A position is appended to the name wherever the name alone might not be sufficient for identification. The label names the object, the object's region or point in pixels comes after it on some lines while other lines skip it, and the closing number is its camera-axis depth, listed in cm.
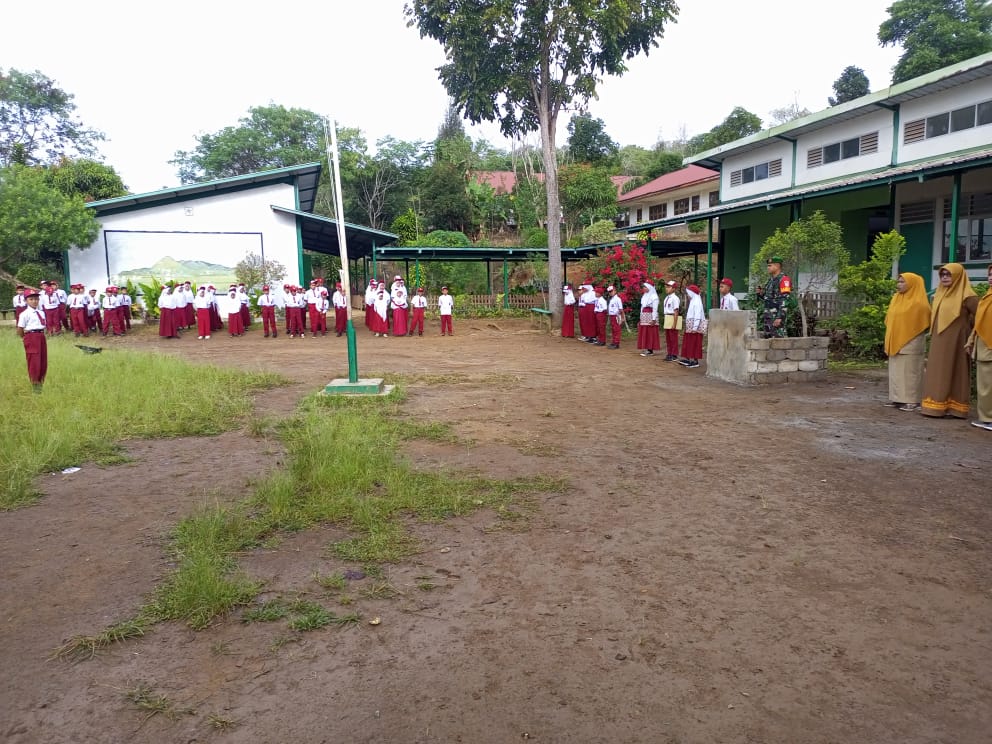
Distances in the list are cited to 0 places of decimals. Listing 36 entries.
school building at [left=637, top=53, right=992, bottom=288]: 1338
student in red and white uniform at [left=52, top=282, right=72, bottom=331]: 1878
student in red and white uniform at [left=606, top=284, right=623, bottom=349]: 1584
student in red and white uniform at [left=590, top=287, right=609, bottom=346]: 1619
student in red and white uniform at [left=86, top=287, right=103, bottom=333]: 1895
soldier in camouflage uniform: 984
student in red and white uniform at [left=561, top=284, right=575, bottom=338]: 1816
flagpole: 819
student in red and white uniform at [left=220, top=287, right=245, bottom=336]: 1867
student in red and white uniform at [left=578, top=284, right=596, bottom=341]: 1644
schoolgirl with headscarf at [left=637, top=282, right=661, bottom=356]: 1393
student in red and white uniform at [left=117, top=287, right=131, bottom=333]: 1901
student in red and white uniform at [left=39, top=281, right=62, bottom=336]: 1776
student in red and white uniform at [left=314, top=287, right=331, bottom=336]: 1948
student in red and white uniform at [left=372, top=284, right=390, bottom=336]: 1884
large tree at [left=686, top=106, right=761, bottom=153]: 3173
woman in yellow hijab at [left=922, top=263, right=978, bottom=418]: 728
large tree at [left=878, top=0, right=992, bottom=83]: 2659
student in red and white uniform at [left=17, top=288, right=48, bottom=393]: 862
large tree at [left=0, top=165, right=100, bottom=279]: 1889
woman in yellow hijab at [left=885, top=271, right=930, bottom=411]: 778
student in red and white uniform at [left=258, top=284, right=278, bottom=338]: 1838
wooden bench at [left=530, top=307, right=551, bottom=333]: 2206
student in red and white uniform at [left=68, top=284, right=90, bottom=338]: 1842
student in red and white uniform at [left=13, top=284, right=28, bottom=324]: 1652
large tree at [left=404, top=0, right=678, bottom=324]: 1869
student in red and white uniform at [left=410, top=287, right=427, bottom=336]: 1903
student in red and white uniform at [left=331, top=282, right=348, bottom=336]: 1898
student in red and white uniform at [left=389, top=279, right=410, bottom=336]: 1892
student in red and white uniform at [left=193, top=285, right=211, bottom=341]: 1811
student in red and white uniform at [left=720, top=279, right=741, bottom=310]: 1143
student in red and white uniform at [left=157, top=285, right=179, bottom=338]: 1795
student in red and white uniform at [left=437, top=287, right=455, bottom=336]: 1922
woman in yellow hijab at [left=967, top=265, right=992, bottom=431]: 684
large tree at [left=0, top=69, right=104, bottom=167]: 3272
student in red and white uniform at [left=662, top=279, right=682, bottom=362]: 1259
